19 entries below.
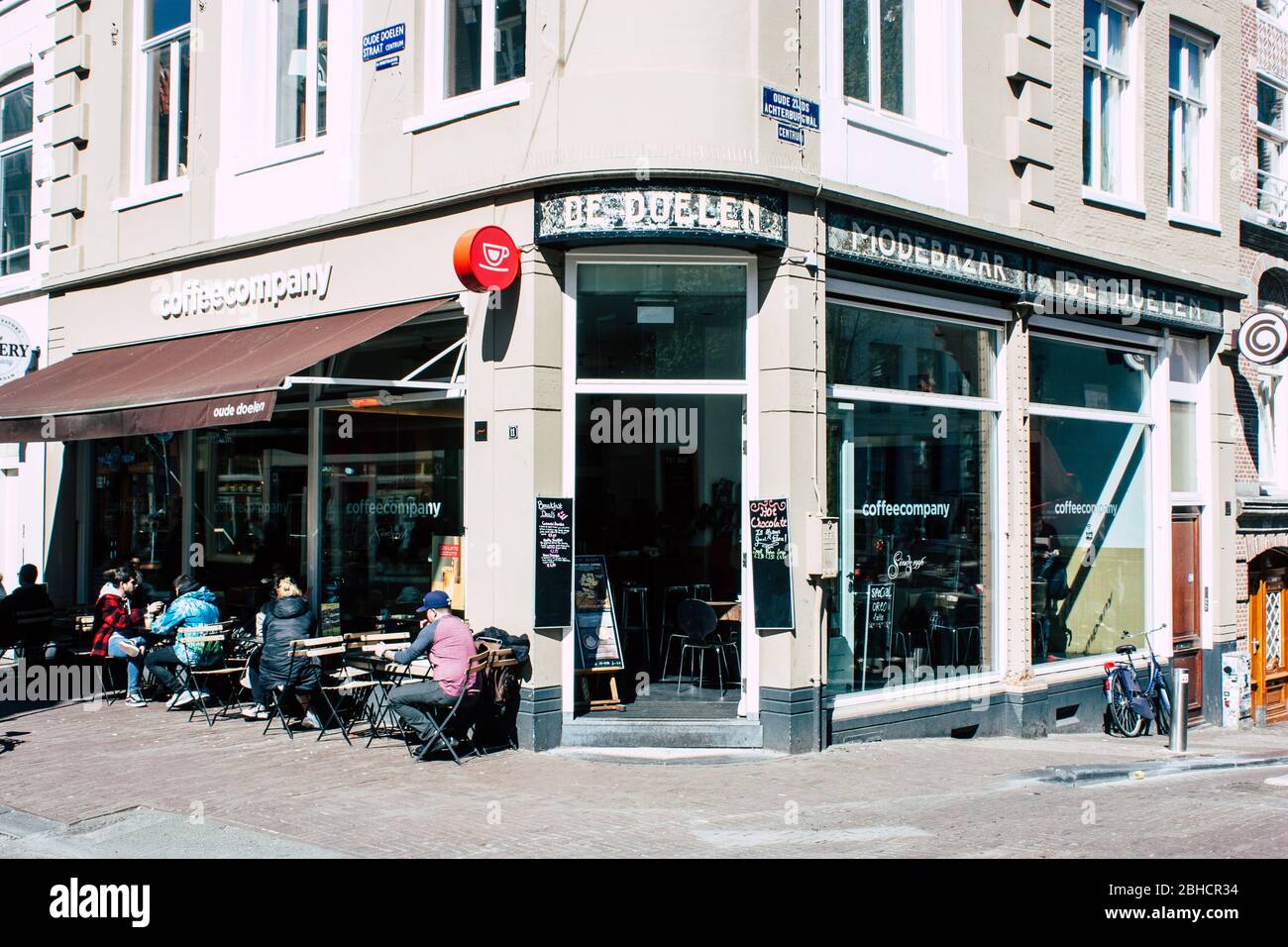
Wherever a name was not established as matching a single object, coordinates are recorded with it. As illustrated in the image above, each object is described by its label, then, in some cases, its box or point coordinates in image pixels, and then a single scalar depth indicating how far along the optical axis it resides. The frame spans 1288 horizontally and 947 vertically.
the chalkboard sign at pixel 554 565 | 10.24
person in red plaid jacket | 12.52
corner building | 10.39
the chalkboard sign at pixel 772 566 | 10.33
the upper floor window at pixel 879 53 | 11.65
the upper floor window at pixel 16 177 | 17.05
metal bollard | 11.96
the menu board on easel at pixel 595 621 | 10.91
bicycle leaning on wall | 14.22
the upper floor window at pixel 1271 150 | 17.81
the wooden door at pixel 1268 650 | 17.27
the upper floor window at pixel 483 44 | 11.05
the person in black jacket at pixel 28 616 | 13.36
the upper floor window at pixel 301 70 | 12.98
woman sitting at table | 10.81
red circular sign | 9.98
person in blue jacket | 11.59
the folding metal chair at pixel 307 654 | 10.78
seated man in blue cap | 9.73
